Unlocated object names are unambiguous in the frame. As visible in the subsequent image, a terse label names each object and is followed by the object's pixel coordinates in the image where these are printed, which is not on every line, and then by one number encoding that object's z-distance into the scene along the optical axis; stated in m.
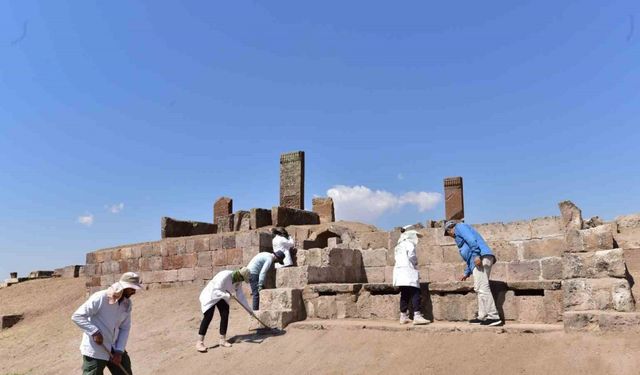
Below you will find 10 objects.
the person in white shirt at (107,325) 5.72
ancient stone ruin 7.44
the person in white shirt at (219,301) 8.95
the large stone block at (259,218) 18.12
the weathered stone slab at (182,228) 19.12
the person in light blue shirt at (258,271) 10.73
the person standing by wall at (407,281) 8.40
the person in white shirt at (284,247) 11.16
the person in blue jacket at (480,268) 7.76
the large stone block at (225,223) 19.45
